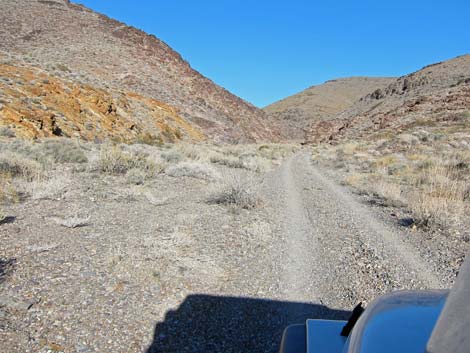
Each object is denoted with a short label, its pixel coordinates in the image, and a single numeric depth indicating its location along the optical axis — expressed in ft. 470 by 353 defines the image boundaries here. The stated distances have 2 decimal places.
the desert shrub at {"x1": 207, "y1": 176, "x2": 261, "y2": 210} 23.98
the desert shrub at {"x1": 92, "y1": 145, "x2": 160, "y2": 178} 31.01
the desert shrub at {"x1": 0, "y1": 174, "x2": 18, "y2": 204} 19.79
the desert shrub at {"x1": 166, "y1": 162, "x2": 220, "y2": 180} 34.91
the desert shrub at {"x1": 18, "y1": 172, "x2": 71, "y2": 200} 21.13
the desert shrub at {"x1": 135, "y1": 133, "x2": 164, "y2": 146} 70.65
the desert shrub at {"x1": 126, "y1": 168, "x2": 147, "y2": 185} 27.89
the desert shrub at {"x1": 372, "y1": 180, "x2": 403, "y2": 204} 26.68
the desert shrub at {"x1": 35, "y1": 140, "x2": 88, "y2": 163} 33.66
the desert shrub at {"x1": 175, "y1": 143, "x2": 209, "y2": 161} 53.21
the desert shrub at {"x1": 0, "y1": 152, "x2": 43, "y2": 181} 25.01
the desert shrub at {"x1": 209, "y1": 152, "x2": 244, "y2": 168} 50.68
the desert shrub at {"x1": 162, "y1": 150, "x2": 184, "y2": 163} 44.36
